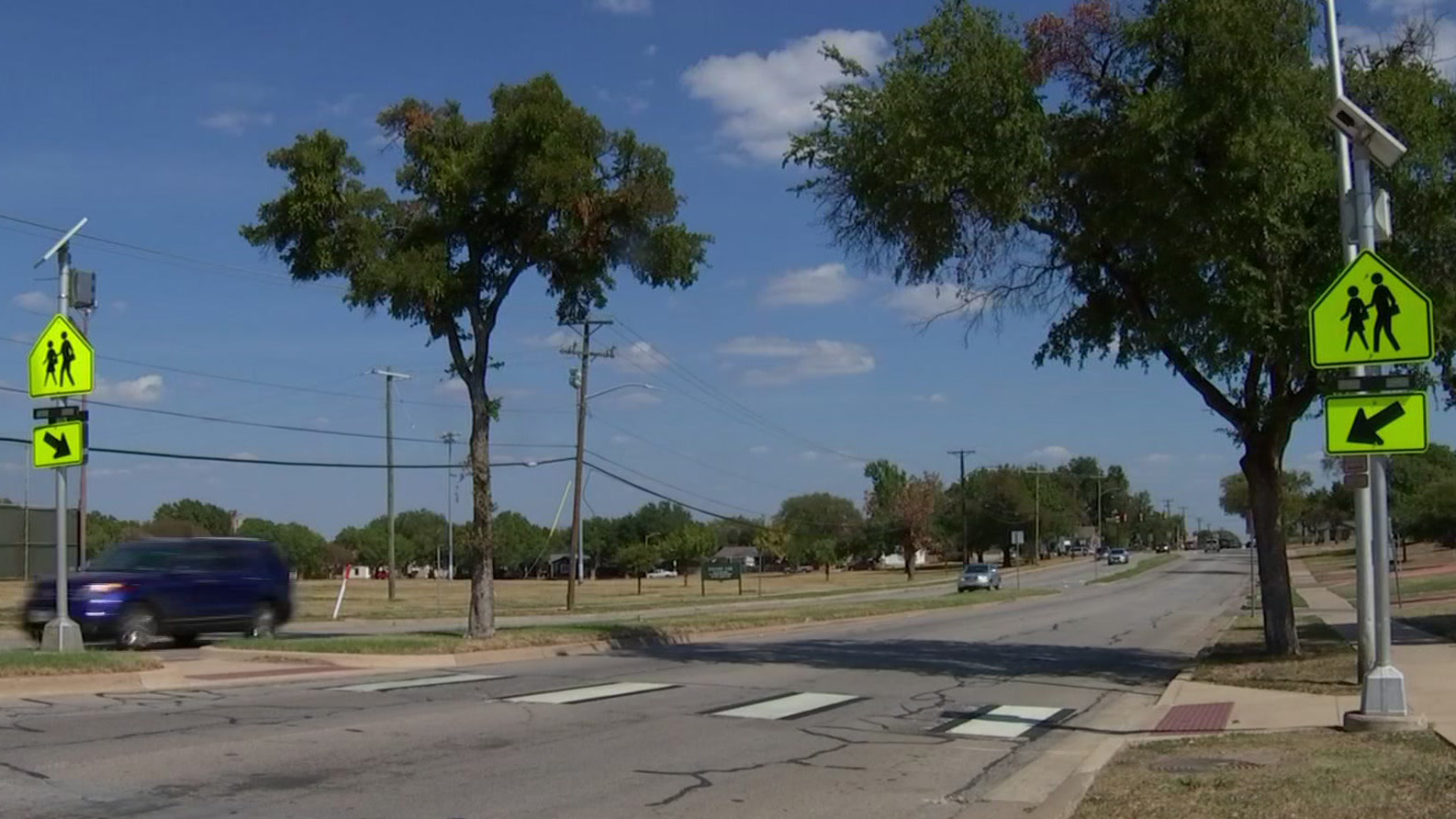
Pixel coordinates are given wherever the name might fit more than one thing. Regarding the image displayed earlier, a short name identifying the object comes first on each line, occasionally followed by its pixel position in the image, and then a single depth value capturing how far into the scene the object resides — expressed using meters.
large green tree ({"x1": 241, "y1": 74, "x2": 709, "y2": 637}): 22.44
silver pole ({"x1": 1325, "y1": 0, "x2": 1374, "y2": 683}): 12.99
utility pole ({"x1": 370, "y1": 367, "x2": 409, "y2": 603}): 59.03
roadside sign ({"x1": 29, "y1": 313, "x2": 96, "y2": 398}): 18.02
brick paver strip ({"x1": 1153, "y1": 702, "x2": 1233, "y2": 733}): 12.92
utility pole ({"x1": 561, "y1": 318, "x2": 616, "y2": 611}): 46.91
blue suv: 21.12
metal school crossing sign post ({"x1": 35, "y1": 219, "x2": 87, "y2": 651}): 17.59
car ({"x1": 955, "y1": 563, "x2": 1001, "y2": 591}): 64.00
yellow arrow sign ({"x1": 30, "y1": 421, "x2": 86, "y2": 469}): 17.89
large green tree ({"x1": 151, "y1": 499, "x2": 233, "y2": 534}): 128.60
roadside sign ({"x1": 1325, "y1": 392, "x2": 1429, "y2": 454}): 11.76
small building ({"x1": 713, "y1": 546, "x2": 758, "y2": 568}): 152.38
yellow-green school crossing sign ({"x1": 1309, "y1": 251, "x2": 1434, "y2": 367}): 11.69
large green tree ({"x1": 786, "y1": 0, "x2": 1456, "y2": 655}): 16.86
